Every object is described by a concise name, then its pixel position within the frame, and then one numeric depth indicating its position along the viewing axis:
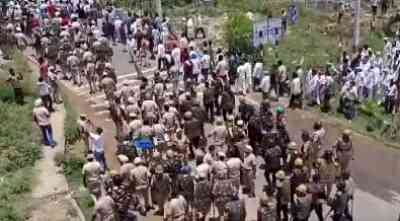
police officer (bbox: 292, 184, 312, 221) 12.41
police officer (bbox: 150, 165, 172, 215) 13.60
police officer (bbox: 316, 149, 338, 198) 13.52
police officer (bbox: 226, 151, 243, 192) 13.23
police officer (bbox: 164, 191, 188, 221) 12.24
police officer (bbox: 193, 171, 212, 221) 13.13
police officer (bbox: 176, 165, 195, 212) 13.14
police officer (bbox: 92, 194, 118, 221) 12.23
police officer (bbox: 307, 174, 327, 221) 12.79
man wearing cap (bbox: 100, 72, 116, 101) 18.84
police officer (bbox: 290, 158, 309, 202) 13.00
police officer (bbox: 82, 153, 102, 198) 13.80
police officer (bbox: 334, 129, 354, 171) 14.30
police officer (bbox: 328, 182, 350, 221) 12.56
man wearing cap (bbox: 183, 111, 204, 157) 16.17
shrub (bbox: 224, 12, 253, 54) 24.30
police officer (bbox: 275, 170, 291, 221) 12.93
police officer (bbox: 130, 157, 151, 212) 13.44
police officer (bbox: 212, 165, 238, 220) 13.03
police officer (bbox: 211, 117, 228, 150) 15.17
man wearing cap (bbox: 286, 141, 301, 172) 13.89
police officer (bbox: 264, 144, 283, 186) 14.16
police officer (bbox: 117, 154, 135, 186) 13.11
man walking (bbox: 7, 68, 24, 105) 20.42
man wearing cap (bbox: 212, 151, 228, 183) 13.06
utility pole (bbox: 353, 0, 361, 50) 22.93
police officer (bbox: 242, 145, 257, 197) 13.96
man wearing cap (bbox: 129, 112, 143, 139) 15.45
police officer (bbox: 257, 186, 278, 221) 12.13
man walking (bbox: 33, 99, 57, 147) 17.36
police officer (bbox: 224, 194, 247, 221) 12.17
